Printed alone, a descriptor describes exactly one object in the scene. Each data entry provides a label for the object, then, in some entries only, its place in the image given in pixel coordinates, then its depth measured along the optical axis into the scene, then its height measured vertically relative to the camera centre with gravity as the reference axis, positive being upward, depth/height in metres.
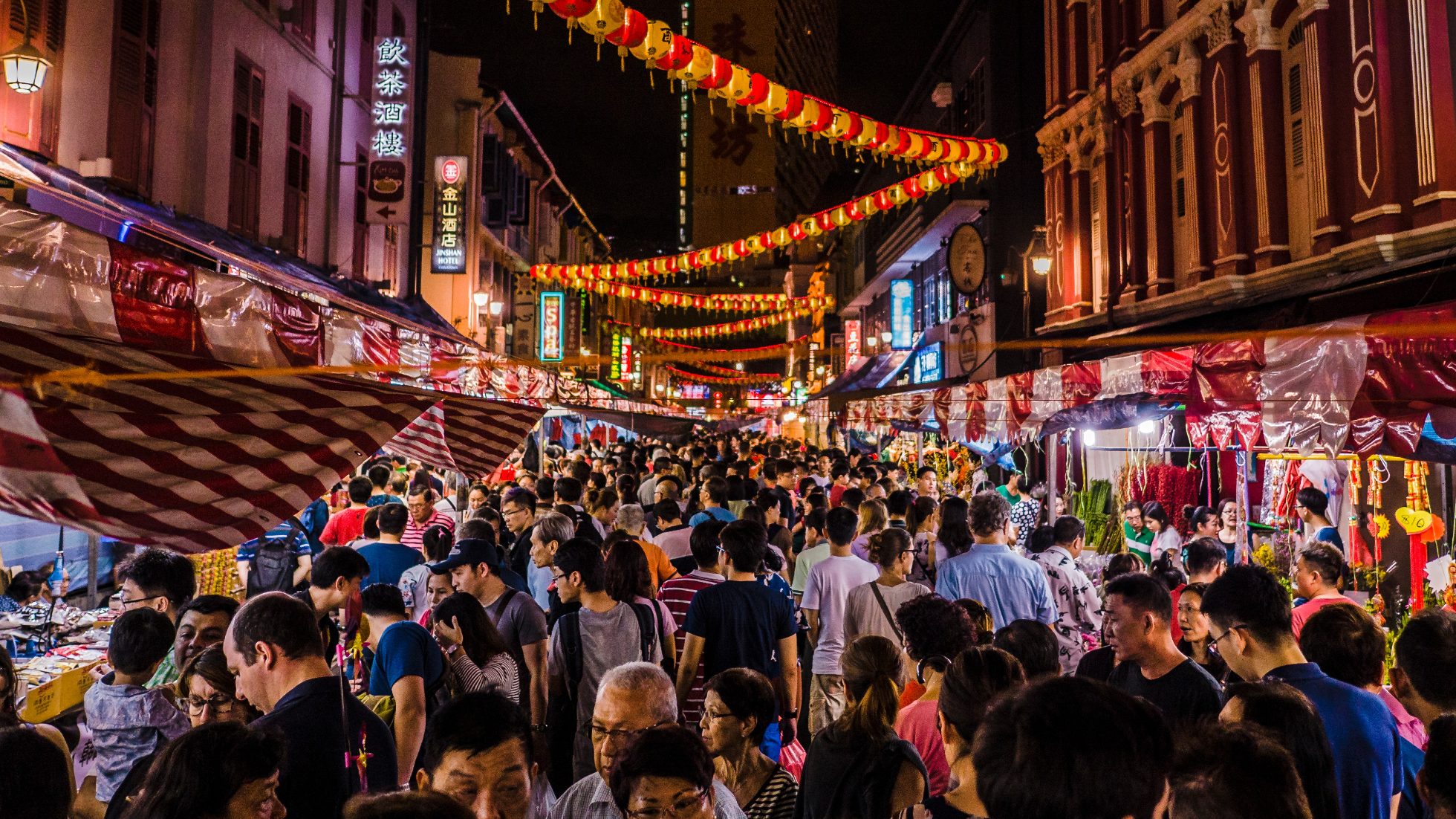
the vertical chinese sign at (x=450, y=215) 25.62 +6.45
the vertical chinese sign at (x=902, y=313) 33.03 +4.90
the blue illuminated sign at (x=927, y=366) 28.33 +2.71
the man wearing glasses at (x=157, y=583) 5.62 -0.69
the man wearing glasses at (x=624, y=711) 3.66 -0.94
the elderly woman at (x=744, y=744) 3.80 -1.10
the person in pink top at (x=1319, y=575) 5.86 -0.69
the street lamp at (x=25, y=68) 10.33 +4.12
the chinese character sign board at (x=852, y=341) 43.72 +5.32
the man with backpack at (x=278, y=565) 8.18 -0.87
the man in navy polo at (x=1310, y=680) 3.62 -0.87
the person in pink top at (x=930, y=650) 4.26 -0.88
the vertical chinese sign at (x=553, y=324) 37.22 +5.17
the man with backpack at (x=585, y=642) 5.64 -1.04
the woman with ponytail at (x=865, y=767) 3.60 -1.13
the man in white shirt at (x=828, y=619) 6.87 -1.13
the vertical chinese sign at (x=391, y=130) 20.67 +7.05
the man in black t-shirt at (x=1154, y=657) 4.24 -0.87
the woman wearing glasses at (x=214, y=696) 4.01 -0.95
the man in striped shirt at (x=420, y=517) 9.19 -0.53
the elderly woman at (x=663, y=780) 2.95 -0.95
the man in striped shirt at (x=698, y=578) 6.83 -0.81
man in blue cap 5.76 -0.87
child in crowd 4.40 -1.10
